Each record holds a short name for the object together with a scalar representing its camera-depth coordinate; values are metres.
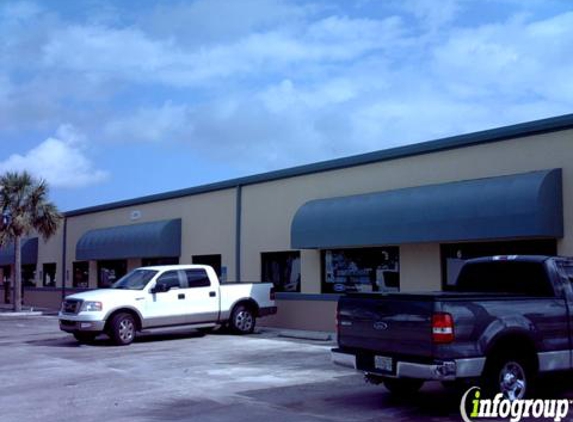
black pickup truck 8.62
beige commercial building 15.66
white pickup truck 18.52
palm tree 34.78
